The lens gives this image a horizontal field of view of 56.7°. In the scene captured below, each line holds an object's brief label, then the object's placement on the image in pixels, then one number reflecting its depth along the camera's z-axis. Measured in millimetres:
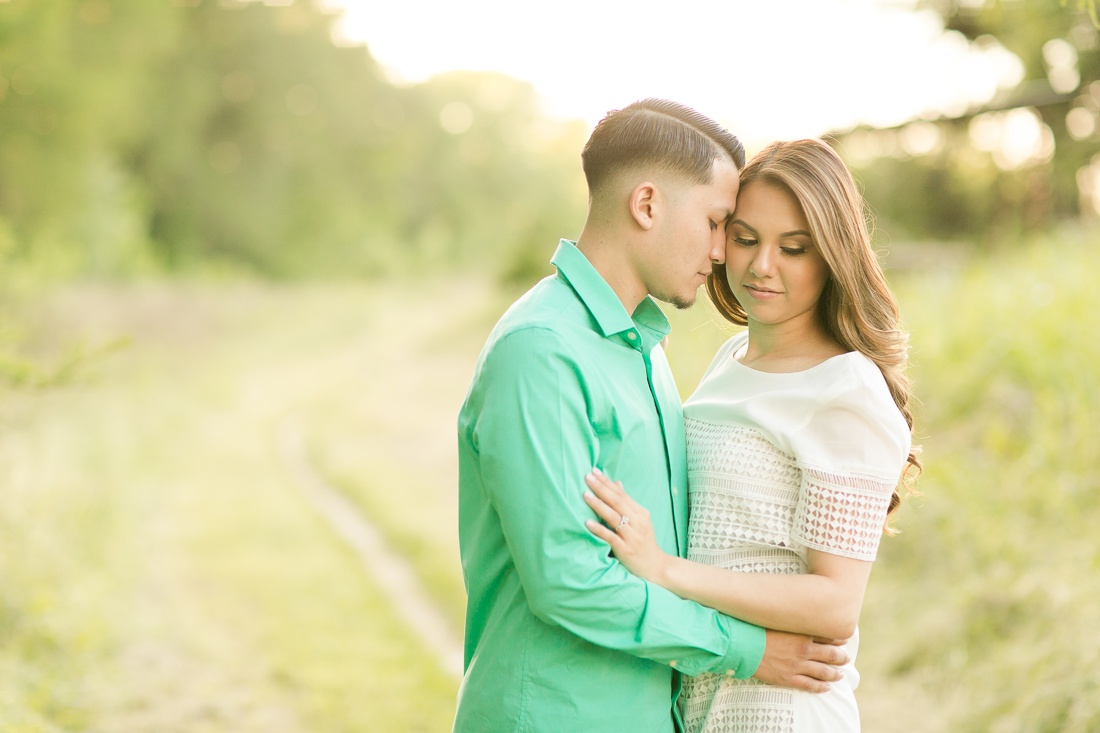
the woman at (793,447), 2139
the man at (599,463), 1965
